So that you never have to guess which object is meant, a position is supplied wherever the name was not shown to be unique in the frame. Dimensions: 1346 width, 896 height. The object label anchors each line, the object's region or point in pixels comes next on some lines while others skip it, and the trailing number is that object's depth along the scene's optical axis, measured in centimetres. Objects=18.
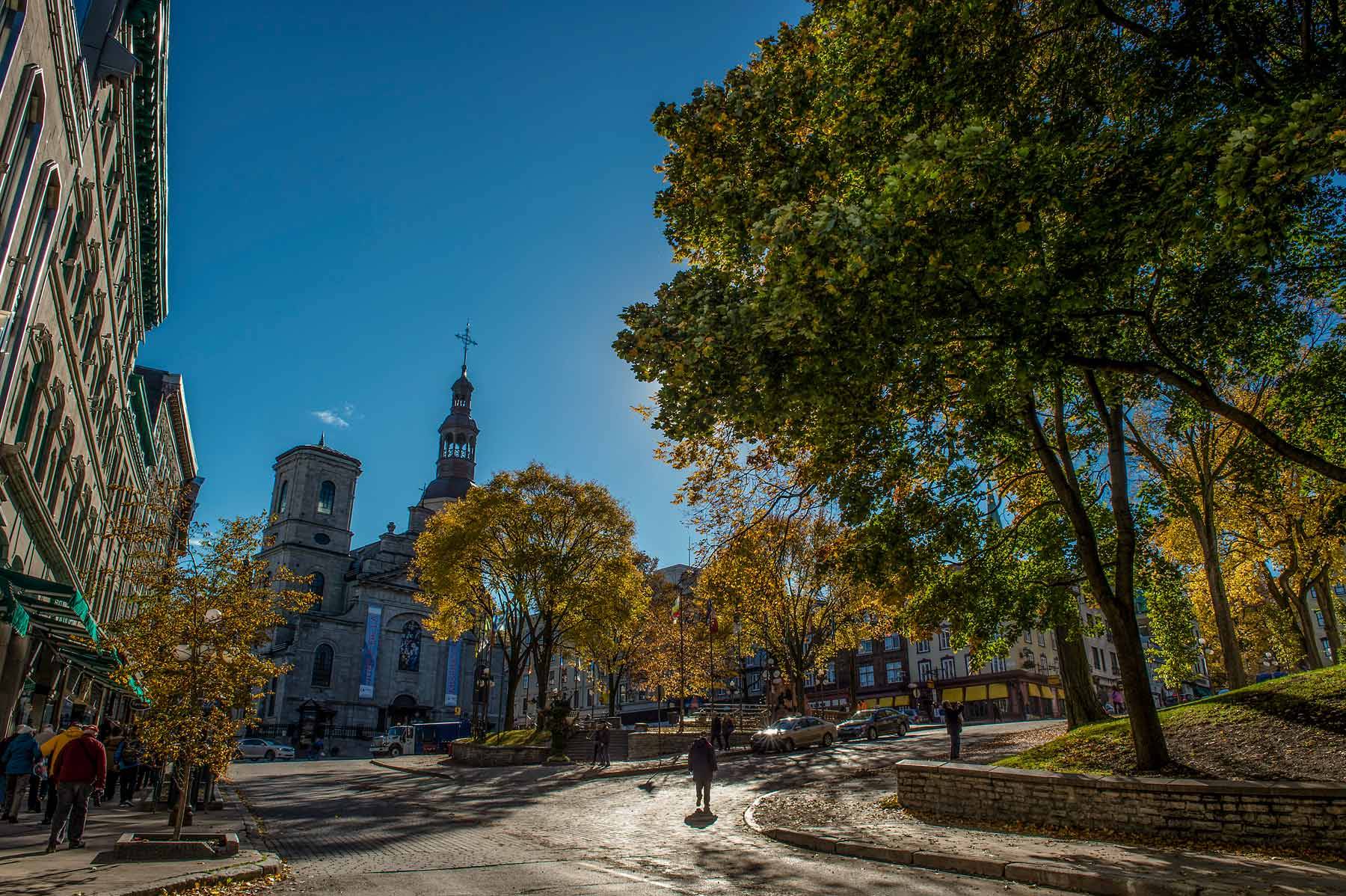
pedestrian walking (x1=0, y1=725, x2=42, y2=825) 1381
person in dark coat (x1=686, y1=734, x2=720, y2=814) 1523
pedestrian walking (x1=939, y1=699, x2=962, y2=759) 2122
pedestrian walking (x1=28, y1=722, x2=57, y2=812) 1709
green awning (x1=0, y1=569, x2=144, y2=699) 1316
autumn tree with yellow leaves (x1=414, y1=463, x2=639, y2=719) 3650
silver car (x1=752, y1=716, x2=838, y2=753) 3056
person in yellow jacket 1122
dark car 3525
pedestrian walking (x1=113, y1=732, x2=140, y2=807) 1975
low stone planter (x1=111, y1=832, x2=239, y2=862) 986
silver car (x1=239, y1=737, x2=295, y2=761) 4931
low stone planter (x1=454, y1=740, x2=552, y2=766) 3244
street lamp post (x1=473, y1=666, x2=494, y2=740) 4144
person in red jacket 1077
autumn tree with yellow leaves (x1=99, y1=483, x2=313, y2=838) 1208
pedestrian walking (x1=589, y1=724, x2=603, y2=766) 2825
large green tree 862
